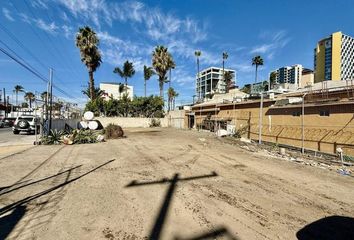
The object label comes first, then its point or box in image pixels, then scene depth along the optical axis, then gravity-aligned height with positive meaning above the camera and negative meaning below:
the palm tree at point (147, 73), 56.33 +10.87
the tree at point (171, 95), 57.82 +6.35
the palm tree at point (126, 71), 54.25 +11.08
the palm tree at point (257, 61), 54.75 +13.91
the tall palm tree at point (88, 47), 30.73 +9.41
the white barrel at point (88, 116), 29.72 -0.01
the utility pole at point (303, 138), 13.77 -1.17
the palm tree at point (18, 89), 89.47 +10.30
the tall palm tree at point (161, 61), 42.75 +10.56
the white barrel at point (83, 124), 29.18 -1.13
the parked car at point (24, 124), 21.81 -0.89
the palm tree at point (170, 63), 43.68 +10.47
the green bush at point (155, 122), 40.50 -1.01
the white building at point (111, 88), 79.56 +9.97
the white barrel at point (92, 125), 29.47 -1.18
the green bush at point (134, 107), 41.91 +1.73
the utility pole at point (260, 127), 17.65 -0.72
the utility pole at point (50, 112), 18.95 +0.24
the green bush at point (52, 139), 15.57 -1.63
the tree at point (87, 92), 48.97 +5.43
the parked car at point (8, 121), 37.75 -1.13
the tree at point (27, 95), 83.62 +7.40
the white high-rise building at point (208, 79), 107.50 +18.91
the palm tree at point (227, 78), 66.64 +11.86
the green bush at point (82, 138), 16.55 -1.64
